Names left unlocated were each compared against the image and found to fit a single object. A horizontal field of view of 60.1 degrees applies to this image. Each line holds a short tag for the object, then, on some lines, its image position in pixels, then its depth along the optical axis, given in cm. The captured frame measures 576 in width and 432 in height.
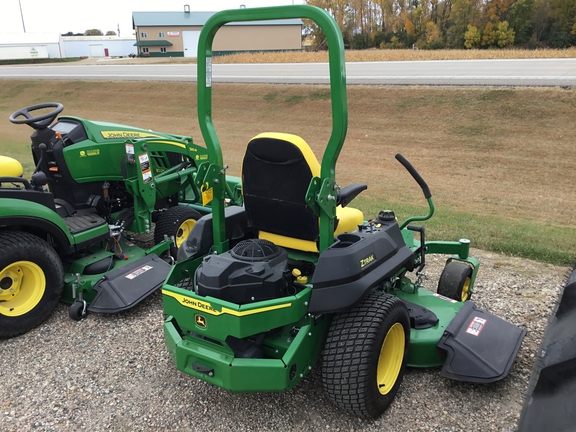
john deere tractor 366
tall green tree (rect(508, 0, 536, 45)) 3719
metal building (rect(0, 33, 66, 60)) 6253
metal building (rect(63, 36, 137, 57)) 7081
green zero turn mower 252
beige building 5066
